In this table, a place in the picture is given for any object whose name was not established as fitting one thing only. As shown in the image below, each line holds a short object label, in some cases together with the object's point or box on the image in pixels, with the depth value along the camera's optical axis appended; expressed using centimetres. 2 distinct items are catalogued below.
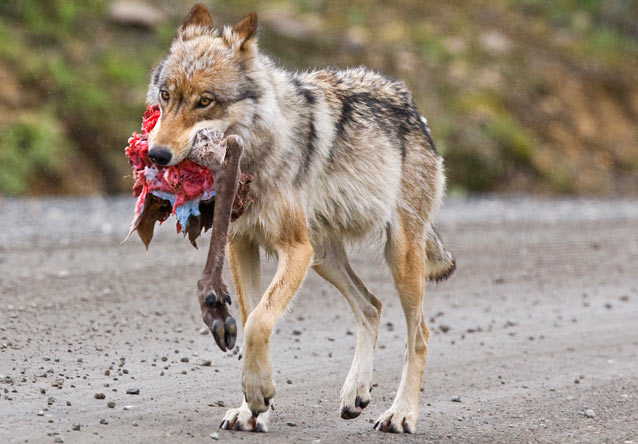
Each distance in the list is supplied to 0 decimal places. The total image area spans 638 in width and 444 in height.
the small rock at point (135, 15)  3919
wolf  1027
